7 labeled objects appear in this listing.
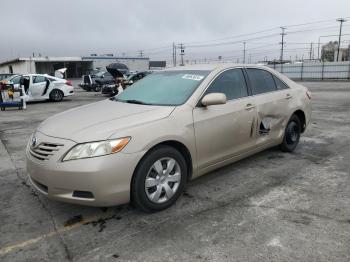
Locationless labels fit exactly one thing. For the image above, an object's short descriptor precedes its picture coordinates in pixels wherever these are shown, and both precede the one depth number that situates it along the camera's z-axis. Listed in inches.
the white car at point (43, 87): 645.3
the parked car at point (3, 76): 847.1
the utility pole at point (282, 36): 2713.3
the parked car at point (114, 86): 737.0
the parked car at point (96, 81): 958.4
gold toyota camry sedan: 125.4
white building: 1640.3
